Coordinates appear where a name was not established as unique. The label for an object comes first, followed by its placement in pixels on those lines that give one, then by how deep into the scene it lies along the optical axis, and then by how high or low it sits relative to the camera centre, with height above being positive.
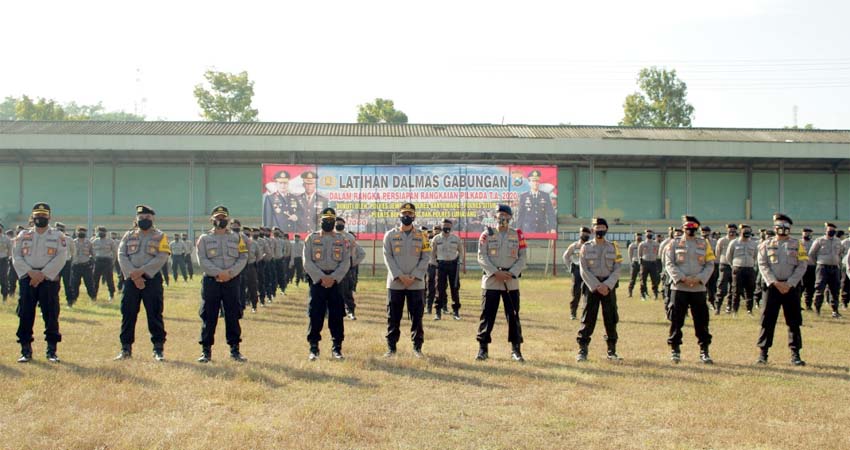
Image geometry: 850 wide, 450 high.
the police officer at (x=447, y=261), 15.66 -0.67
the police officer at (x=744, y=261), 15.70 -0.63
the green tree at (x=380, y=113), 54.53 +7.94
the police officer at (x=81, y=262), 17.41 -0.84
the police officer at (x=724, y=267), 16.66 -0.81
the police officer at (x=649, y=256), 19.33 -0.66
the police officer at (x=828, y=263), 16.67 -0.69
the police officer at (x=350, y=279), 15.42 -1.08
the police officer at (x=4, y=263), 17.55 -0.88
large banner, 30.20 +1.24
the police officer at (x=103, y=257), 18.16 -0.75
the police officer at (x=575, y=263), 15.48 -0.71
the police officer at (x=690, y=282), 9.79 -0.65
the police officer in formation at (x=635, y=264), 21.08 -0.95
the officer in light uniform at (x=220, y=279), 9.64 -0.66
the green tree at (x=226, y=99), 56.59 +9.12
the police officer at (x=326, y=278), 9.90 -0.65
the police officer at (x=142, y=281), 9.67 -0.70
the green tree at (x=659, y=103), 55.53 +8.95
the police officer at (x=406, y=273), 10.12 -0.59
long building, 34.47 +2.89
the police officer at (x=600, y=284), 9.94 -0.69
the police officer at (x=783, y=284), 9.83 -0.67
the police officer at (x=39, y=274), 9.55 -0.61
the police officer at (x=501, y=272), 9.89 -0.56
